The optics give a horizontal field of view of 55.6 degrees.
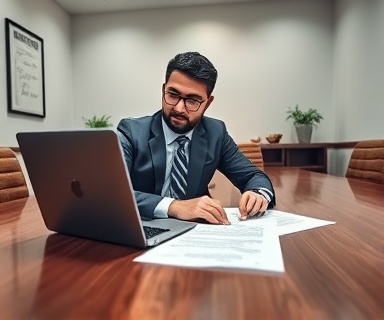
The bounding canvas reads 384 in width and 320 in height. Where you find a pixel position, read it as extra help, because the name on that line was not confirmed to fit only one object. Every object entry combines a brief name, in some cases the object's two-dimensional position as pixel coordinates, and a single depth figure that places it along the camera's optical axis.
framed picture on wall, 3.14
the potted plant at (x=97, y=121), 4.03
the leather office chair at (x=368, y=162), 1.98
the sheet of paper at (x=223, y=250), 0.50
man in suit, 1.03
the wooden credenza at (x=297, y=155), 3.80
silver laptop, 0.53
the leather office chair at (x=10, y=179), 1.51
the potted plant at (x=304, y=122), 3.85
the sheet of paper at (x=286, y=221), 0.73
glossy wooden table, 0.36
